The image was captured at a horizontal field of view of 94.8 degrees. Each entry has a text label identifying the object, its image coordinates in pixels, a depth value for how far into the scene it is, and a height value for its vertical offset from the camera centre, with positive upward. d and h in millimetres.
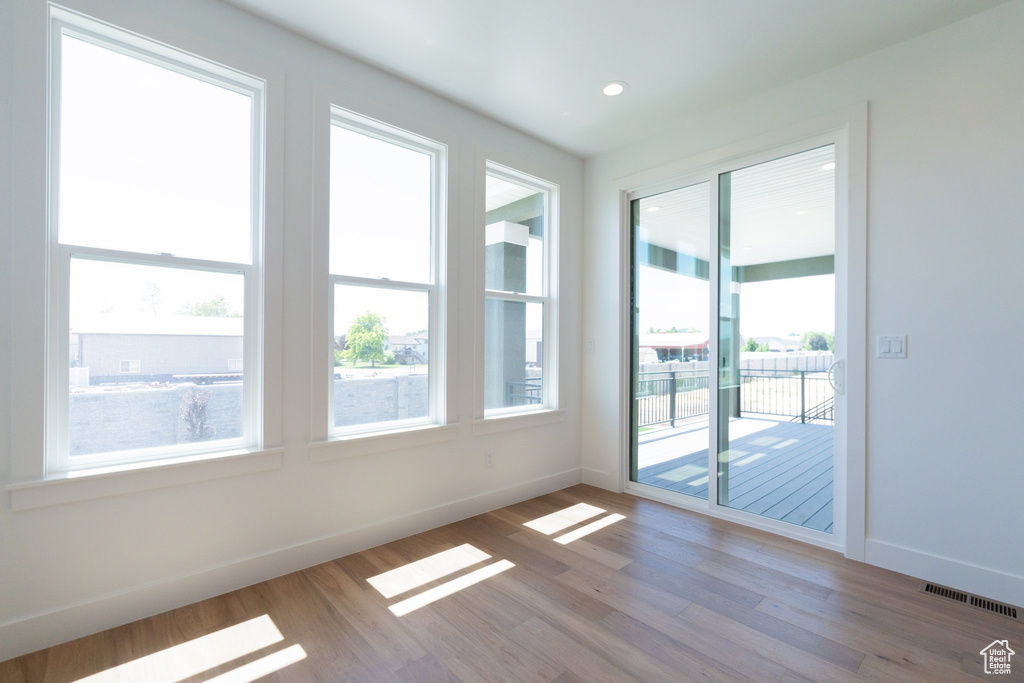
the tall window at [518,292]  3662 +409
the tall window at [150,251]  2051 +423
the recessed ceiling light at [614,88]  3027 +1663
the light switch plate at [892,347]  2594 -12
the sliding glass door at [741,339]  3021 +34
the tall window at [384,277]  2840 +413
